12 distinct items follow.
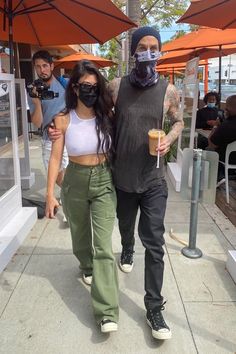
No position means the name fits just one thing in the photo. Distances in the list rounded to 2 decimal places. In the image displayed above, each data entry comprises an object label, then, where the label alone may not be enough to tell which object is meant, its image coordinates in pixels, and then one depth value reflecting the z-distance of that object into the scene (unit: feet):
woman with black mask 8.48
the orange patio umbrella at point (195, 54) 25.66
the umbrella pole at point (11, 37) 15.12
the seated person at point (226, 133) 17.74
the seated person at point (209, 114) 27.44
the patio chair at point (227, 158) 17.38
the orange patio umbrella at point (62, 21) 15.10
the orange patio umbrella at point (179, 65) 44.06
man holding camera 14.15
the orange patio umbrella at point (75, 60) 35.04
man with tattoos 8.40
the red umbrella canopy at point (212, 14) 13.97
